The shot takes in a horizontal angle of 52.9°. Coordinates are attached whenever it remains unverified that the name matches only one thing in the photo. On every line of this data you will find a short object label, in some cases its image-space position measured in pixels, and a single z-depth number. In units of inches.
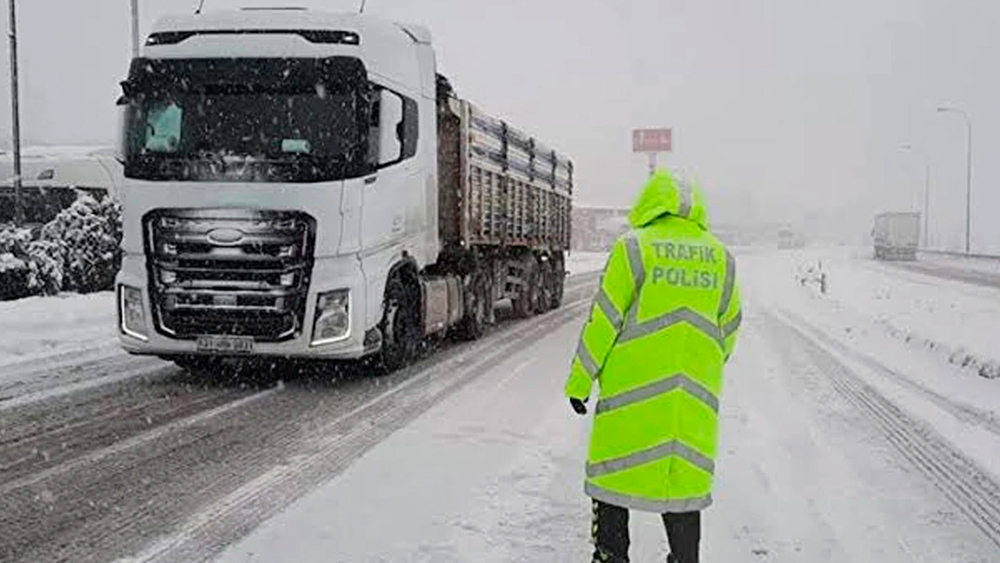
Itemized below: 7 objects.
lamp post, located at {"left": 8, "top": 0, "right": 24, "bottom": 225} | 829.8
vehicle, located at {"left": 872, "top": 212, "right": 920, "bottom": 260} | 2625.5
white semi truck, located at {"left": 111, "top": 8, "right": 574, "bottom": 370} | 366.9
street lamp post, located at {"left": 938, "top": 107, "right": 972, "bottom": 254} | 2495.1
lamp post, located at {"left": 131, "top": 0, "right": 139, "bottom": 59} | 1012.0
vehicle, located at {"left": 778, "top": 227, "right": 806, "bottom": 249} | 4452.8
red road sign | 3750.0
